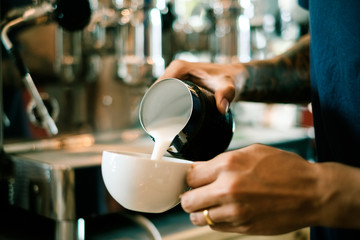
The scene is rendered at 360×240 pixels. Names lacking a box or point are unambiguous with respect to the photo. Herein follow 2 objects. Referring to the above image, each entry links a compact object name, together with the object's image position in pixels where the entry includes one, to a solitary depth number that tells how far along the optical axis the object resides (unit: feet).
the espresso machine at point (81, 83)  2.53
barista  1.33
